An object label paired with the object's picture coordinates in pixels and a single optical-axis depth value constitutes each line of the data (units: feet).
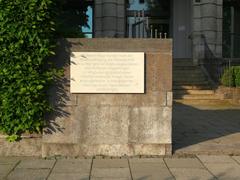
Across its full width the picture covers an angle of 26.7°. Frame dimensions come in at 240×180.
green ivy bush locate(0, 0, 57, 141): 25.39
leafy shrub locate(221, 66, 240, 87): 61.52
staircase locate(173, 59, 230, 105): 61.46
